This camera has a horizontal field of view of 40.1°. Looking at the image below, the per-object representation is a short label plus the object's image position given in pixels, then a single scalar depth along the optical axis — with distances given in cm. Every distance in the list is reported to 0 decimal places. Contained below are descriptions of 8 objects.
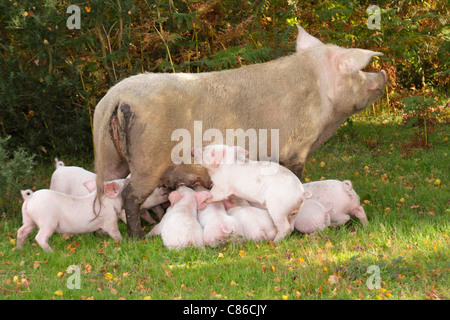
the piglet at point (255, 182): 549
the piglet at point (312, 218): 580
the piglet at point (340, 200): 604
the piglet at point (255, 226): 562
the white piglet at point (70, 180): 654
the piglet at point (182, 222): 539
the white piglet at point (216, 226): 543
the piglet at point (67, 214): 545
